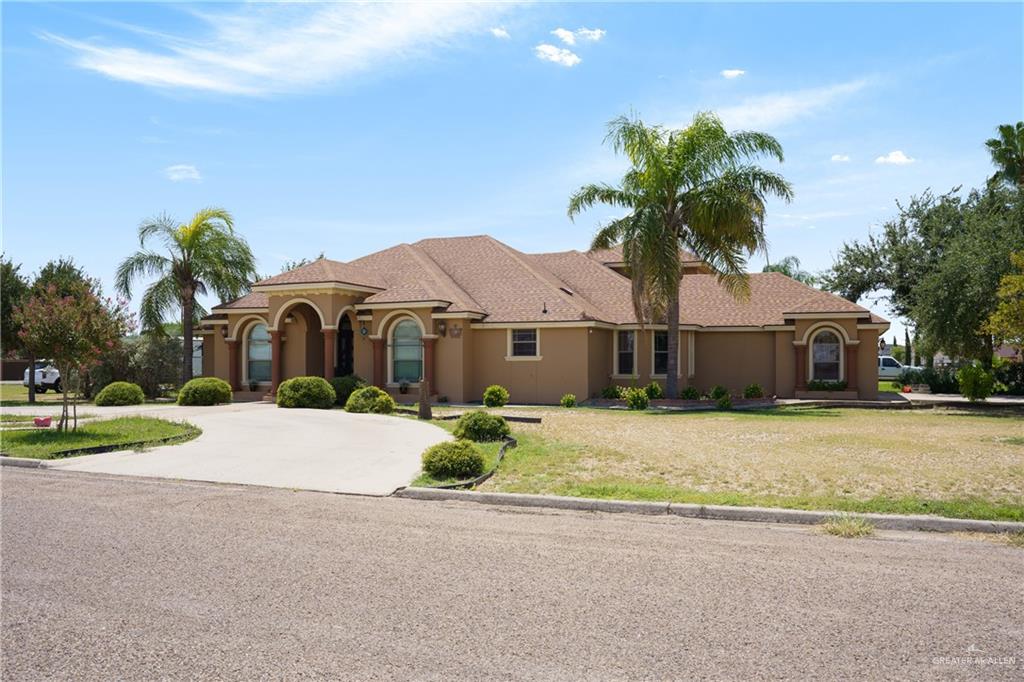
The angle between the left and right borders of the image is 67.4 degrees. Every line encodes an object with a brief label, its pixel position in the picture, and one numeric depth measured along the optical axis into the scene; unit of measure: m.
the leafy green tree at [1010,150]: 31.77
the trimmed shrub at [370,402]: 22.09
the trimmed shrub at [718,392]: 26.45
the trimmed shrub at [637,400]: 25.11
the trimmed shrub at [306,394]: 23.38
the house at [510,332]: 27.08
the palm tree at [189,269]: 30.52
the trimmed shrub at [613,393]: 27.28
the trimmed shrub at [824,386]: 28.53
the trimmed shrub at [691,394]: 27.28
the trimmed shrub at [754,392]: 28.20
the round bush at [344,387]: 24.83
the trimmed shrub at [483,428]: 15.03
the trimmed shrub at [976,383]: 27.67
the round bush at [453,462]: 11.03
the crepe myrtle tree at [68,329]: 14.83
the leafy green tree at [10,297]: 29.19
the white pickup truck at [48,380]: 40.09
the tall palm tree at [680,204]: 24.95
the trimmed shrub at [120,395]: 24.70
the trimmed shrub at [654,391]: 27.06
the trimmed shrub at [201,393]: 24.56
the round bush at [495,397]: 25.50
